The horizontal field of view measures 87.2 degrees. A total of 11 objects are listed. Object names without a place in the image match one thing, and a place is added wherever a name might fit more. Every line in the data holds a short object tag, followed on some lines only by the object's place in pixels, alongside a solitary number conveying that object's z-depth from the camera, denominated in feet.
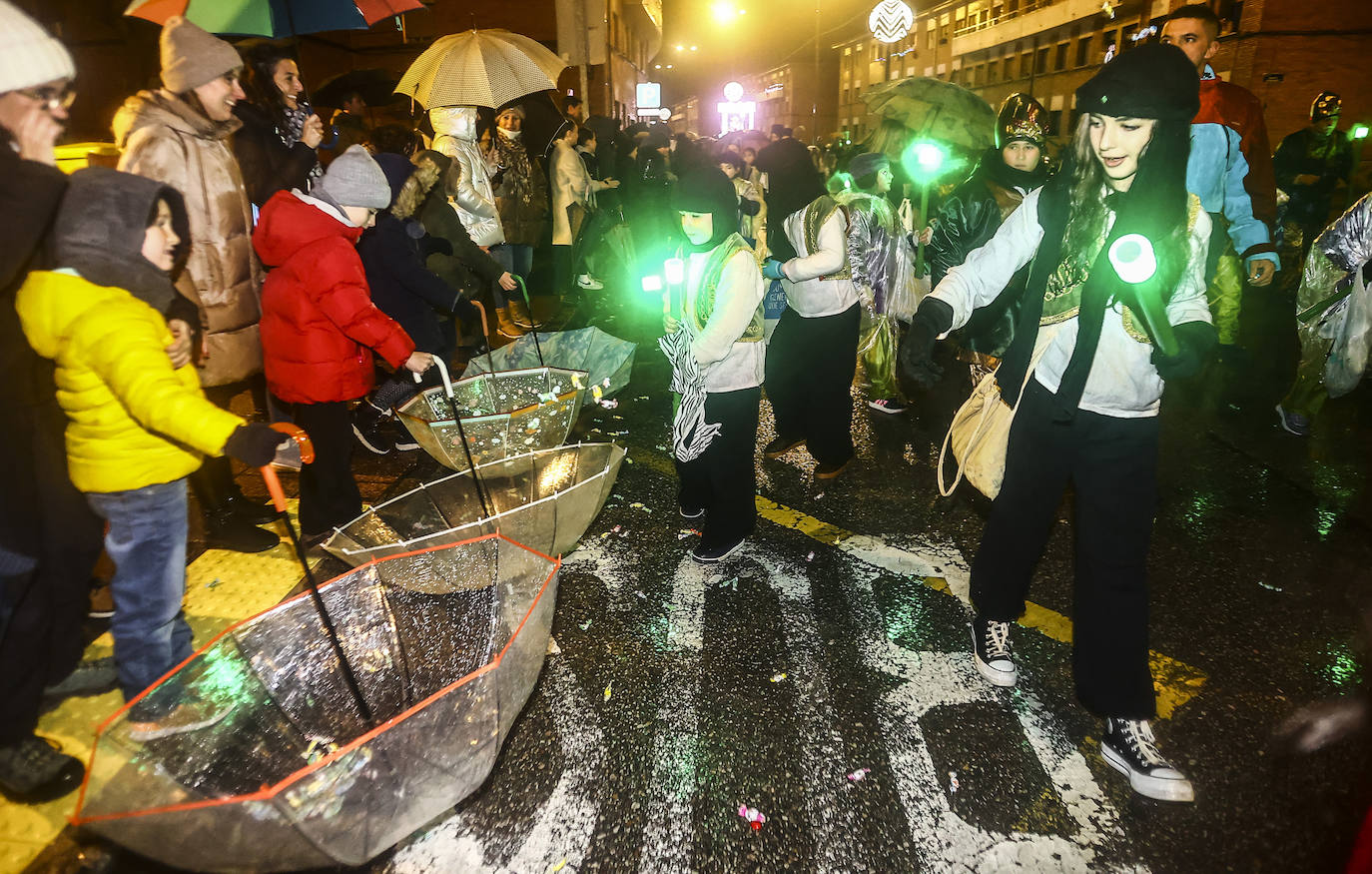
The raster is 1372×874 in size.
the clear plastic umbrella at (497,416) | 12.21
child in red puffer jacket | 11.14
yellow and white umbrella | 22.20
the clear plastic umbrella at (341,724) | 5.41
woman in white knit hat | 7.11
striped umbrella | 13.41
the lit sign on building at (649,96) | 127.03
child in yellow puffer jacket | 7.08
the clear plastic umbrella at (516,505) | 10.07
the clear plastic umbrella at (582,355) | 19.49
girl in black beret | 7.07
